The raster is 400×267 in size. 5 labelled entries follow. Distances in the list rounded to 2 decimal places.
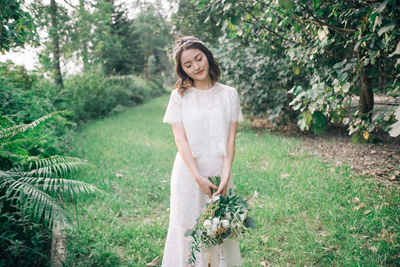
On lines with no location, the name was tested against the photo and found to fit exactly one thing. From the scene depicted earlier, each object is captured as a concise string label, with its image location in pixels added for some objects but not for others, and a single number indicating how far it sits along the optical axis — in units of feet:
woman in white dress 6.82
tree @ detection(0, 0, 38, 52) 9.27
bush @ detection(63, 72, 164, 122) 36.70
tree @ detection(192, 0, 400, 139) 7.89
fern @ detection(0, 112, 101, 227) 6.84
